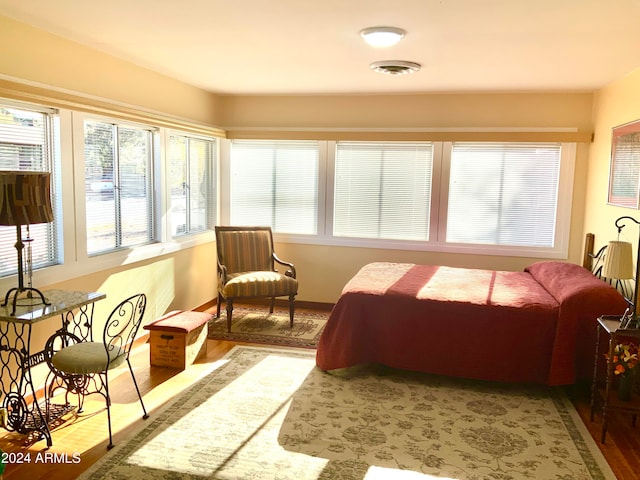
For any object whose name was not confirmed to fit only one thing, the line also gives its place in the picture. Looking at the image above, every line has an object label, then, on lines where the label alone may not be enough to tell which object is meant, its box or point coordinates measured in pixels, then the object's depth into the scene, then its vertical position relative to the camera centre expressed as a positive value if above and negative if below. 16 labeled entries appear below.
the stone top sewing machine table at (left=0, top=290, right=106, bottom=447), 2.78 -1.09
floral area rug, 2.60 -1.43
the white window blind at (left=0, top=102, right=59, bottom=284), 3.17 +0.16
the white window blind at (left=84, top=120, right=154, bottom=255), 3.95 -0.04
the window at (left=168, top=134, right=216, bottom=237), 5.12 +0.00
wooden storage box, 3.90 -1.23
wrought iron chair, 2.78 -1.02
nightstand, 2.90 -1.09
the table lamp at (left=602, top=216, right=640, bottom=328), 3.11 -0.42
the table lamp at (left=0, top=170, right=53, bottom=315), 2.71 -0.13
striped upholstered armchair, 4.91 -0.89
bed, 3.40 -0.97
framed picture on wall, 3.78 +0.23
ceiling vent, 3.91 +0.95
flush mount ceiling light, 3.04 +0.94
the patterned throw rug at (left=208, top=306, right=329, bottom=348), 4.67 -1.41
